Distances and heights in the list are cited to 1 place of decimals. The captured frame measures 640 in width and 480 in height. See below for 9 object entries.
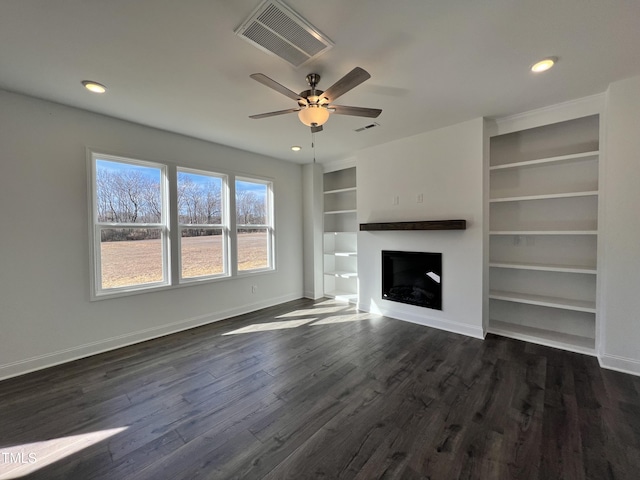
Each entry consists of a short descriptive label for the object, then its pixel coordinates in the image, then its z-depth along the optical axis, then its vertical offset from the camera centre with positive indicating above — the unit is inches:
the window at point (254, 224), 174.7 +7.0
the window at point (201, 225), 147.5 +6.0
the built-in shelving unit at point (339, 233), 208.8 +0.5
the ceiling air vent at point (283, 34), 61.1 +50.9
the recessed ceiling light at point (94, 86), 91.5 +53.1
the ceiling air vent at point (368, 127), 130.0 +54.0
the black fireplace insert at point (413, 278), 142.9 -25.9
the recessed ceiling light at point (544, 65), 81.4 +53.1
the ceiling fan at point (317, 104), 75.9 +41.2
